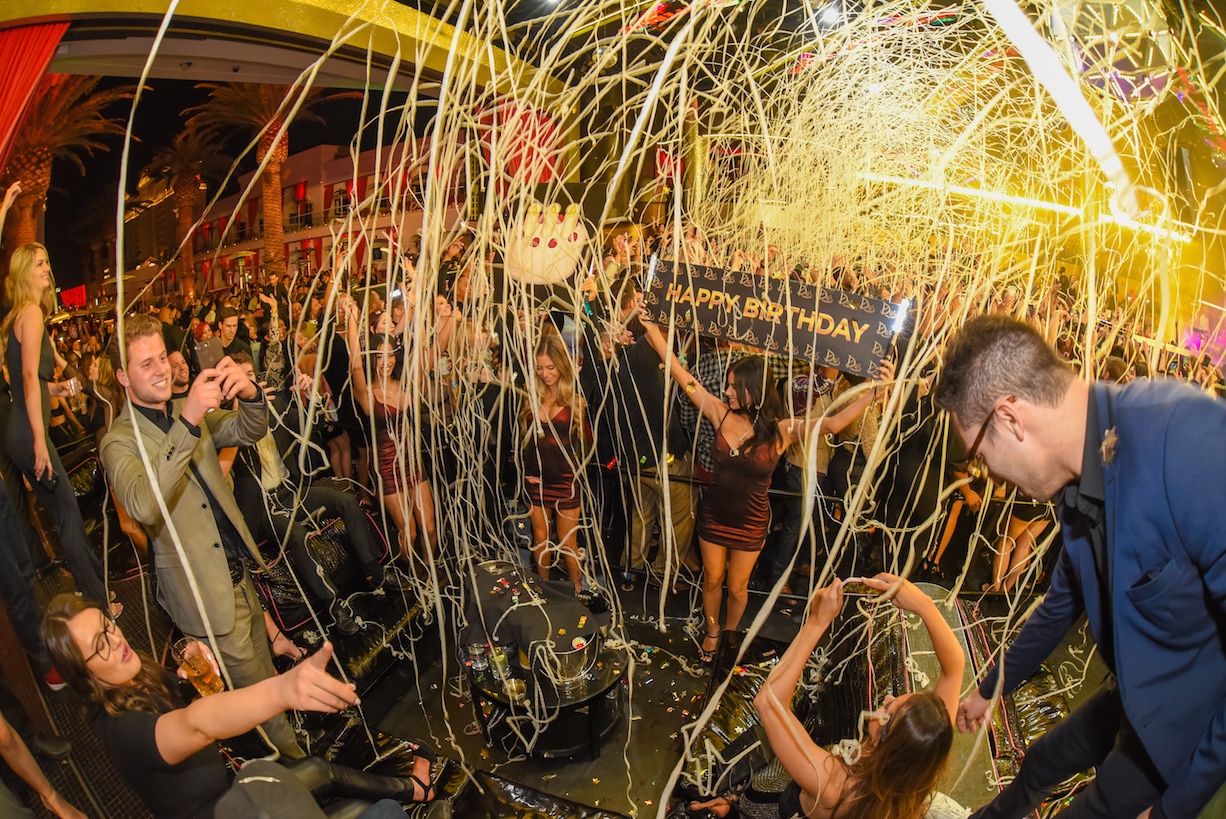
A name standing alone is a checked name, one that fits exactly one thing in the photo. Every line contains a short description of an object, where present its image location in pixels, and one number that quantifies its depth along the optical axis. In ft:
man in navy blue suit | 3.44
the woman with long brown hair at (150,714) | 4.58
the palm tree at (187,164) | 16.96
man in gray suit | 6.68
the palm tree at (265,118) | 17.75
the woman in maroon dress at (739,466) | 9.18
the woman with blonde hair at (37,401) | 8.48
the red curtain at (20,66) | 11.85
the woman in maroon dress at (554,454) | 10.42
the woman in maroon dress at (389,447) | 11.03
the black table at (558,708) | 8.38
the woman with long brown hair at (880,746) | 4.86
